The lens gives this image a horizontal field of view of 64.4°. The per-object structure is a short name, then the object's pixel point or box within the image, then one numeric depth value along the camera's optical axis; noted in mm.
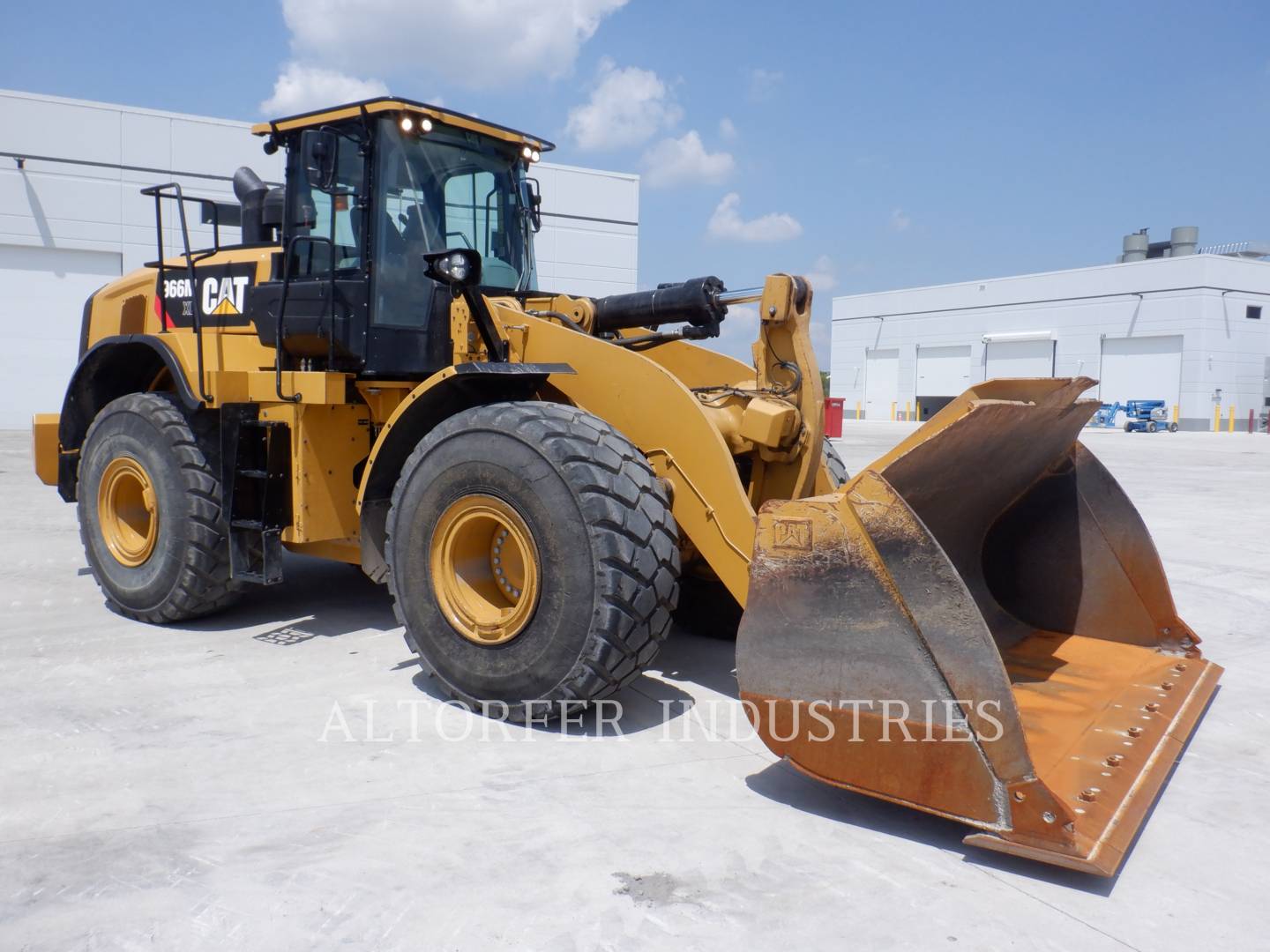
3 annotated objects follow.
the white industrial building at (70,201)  21094
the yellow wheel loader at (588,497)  3041
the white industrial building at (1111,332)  39375
